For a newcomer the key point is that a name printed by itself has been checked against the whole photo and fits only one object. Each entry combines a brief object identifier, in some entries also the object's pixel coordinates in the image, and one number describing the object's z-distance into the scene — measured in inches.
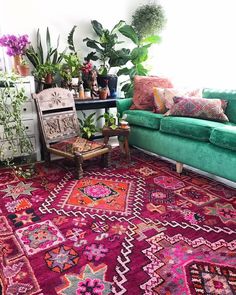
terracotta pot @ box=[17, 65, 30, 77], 121.5
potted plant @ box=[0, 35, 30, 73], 116.7
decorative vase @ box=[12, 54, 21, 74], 122.7
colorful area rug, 57.0
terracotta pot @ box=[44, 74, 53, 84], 131.7
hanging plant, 154.2
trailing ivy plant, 112.2
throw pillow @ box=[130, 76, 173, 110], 134.8
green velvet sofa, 94.4
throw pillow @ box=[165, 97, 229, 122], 110.4
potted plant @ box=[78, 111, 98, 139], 136.2
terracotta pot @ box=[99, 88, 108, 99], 144.3
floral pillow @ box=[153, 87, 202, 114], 124.6
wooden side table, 122.9
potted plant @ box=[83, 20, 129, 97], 149.9
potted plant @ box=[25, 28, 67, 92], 131.1
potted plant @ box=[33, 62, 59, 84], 130.2
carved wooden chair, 108.4
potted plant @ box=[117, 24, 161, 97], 153.2
